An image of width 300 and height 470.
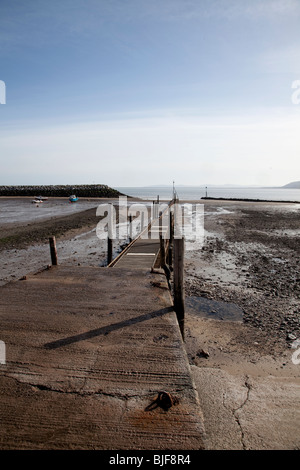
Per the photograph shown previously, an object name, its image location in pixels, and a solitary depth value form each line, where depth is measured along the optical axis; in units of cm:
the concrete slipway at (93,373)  252
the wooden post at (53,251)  785
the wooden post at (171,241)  1327
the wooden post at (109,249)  1259
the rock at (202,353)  595
